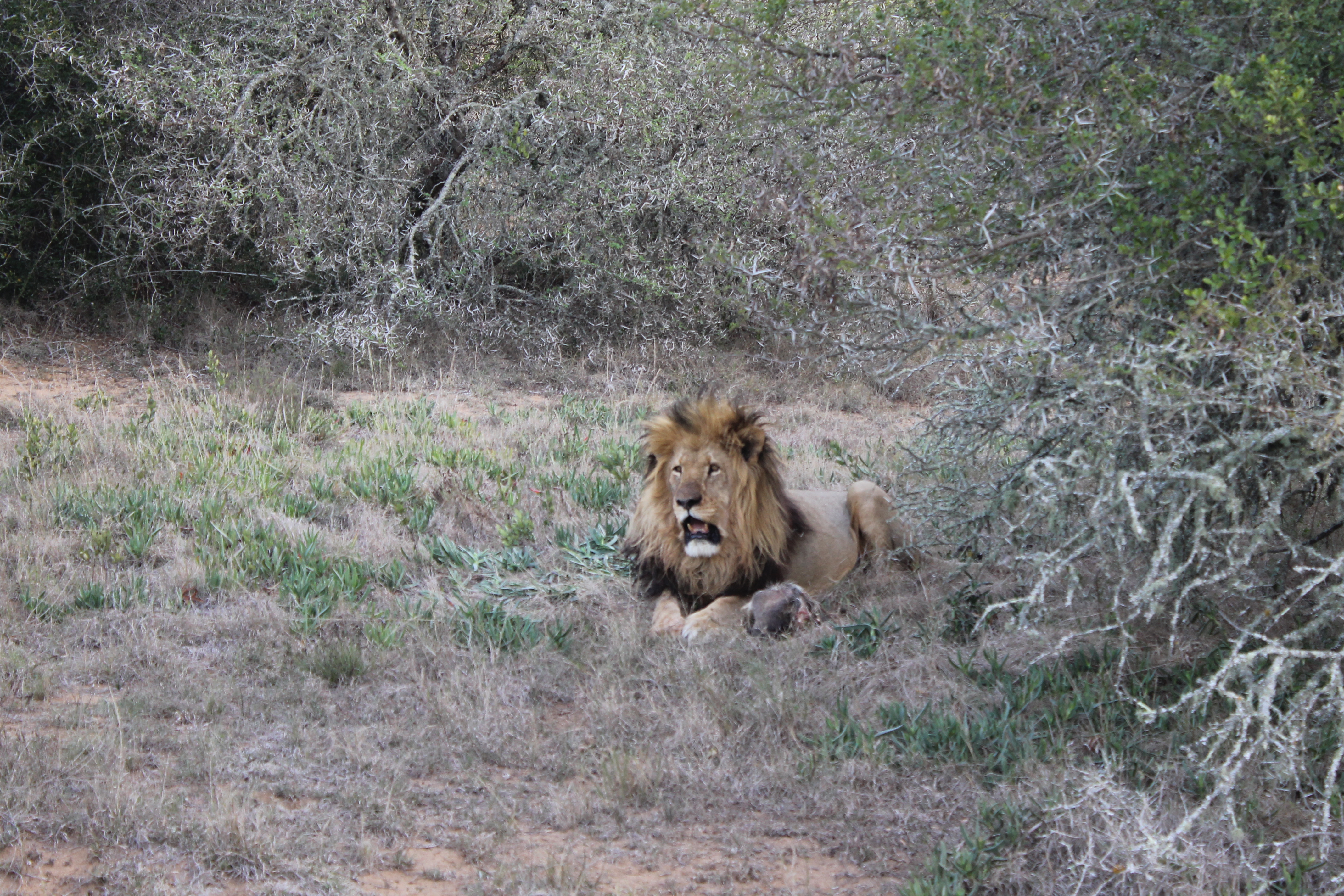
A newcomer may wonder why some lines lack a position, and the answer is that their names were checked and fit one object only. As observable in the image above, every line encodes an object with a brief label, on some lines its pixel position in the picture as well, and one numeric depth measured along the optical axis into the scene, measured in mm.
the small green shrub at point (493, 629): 10984
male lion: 11625
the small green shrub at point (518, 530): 14070
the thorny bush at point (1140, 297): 7270
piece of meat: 11312
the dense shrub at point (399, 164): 22328
